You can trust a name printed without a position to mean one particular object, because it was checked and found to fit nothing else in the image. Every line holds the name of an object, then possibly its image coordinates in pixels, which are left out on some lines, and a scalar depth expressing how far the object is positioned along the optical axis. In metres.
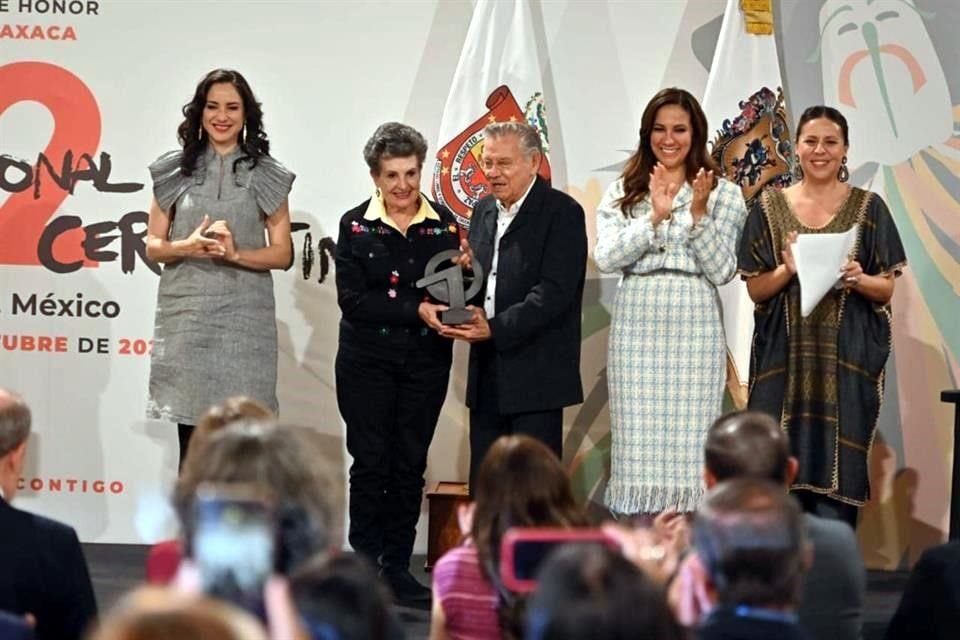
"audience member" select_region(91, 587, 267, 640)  2.60
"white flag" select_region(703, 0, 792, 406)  10.59
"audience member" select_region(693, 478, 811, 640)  3.67
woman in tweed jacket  9.46
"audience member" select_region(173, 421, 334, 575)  3.48
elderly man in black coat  9.42
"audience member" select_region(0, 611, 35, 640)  4.22
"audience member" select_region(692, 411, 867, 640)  5.33
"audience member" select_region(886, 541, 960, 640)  5.54
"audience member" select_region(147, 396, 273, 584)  4.30
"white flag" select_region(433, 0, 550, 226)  10.80
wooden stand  10.48
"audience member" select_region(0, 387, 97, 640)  5.35
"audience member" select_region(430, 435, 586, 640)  4.91
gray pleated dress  9.78
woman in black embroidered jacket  9.49
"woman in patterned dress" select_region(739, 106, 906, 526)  9.50
